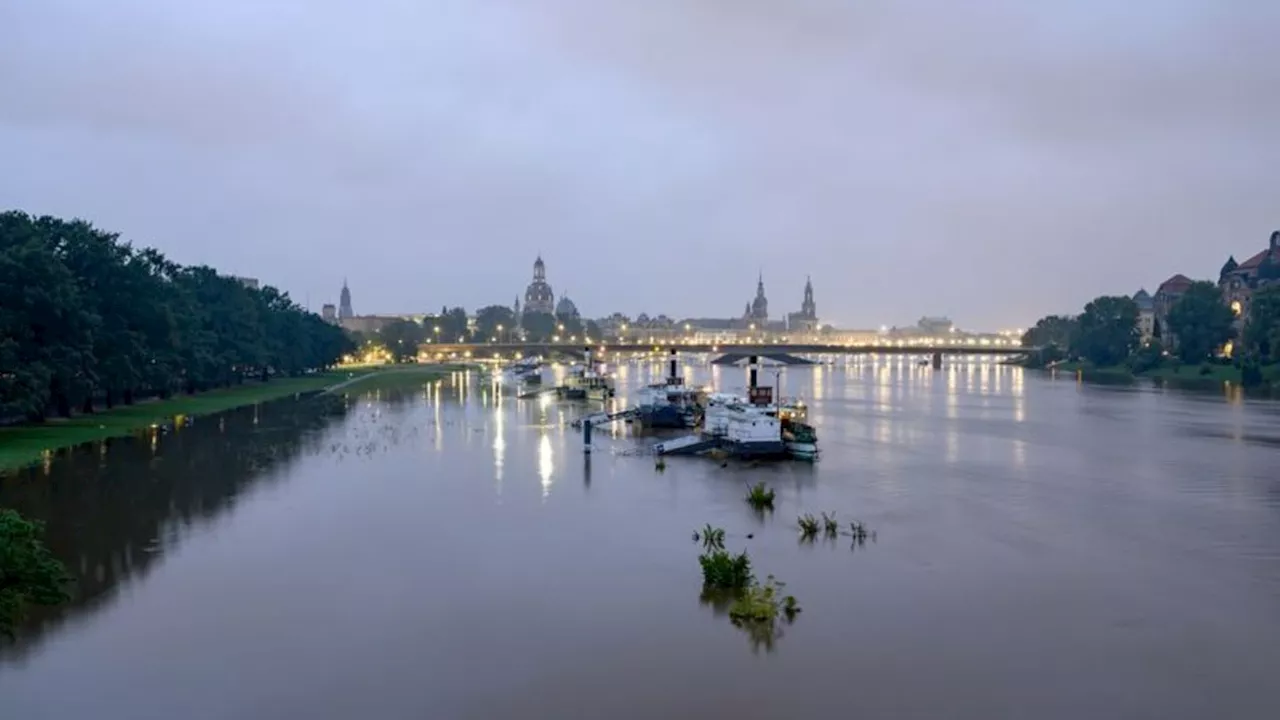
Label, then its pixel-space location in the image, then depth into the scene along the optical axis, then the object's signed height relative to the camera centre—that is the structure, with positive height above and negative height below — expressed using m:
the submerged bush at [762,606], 29.73 -7.71
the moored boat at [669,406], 89.69 -6.26
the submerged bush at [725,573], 32.91 -7.35
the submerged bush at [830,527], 41.83 -7.66
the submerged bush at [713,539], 38.56 -7.45
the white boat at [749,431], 66.56 -6.23
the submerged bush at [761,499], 48.56 -7.54
